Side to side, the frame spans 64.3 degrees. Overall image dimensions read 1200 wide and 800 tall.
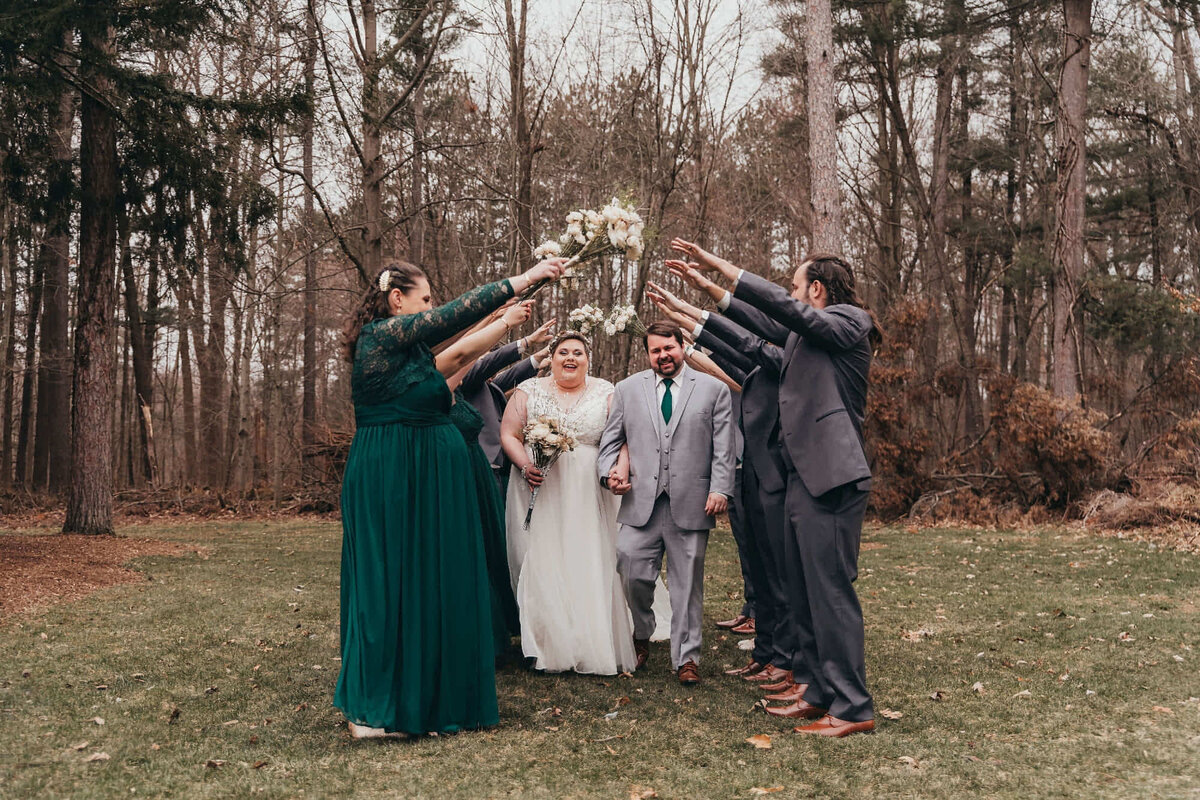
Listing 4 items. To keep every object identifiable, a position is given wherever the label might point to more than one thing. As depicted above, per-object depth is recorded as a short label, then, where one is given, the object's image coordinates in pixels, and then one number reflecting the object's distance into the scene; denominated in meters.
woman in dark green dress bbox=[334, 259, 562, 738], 4.64
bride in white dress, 6.15
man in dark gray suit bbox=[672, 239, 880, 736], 4.67
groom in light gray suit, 5.91
